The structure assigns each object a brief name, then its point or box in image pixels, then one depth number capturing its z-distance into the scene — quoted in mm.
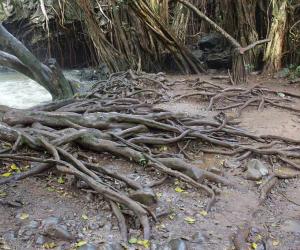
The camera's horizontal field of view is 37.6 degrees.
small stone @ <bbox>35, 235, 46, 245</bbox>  2645
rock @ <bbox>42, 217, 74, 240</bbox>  2682
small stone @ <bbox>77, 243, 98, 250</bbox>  2584
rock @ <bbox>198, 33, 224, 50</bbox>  9199
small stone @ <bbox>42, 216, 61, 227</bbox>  2767
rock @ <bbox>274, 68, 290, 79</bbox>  7535
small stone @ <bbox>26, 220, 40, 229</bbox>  2760
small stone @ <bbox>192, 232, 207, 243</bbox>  2814
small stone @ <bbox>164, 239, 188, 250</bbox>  2707
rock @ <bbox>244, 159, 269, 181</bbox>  3752
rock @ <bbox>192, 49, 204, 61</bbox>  9188
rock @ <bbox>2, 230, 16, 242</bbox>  2655
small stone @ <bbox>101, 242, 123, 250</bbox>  2609
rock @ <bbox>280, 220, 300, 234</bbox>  3033
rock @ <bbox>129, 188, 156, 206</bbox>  3074
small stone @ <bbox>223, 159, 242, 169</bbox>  3993
